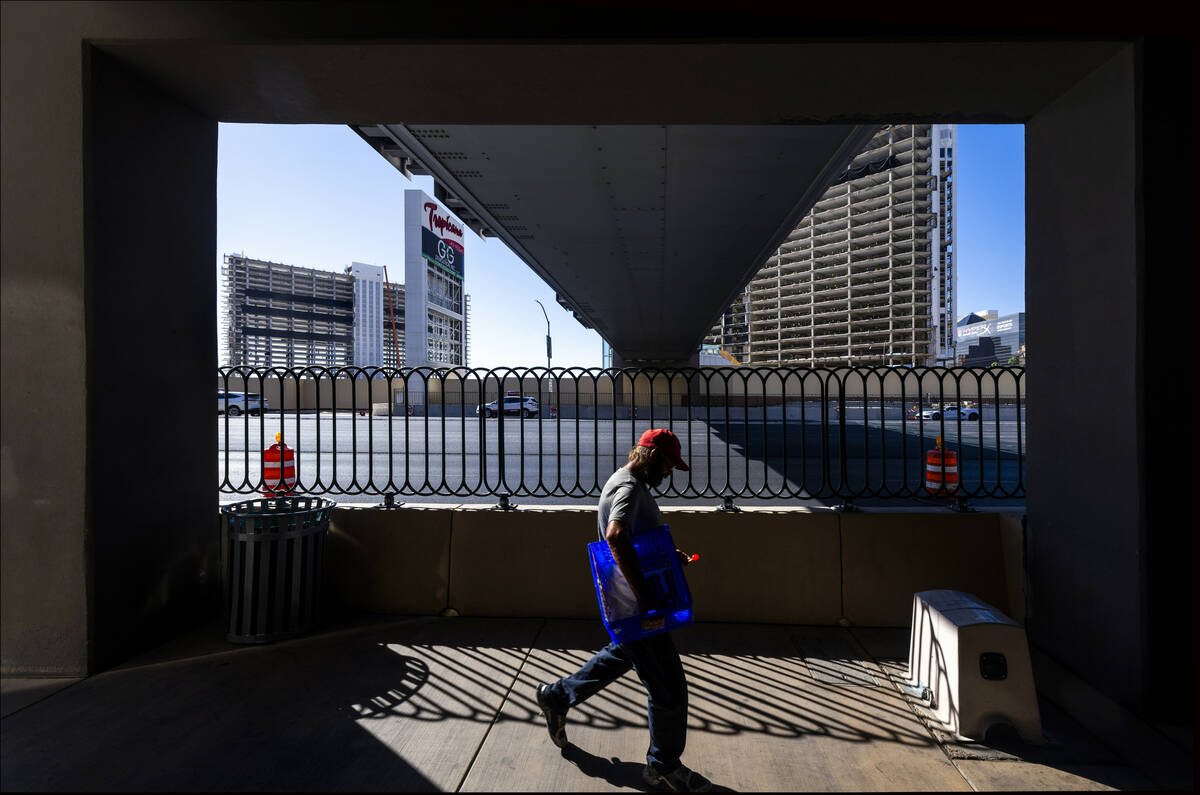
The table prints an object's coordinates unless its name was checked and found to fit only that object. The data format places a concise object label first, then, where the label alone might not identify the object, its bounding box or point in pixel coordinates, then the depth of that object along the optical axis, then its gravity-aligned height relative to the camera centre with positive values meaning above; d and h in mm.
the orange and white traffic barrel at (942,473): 6500 -847
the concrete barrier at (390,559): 5992 -1514
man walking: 3152 -998
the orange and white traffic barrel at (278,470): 6660 -834
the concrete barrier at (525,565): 5875 -1533
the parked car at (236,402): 29025 -122
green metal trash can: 5133 -1440
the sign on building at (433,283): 93812 +20459
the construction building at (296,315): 123438 +17851
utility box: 3793 -1673
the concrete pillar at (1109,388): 3973 +90
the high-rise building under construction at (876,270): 155000 +34436
